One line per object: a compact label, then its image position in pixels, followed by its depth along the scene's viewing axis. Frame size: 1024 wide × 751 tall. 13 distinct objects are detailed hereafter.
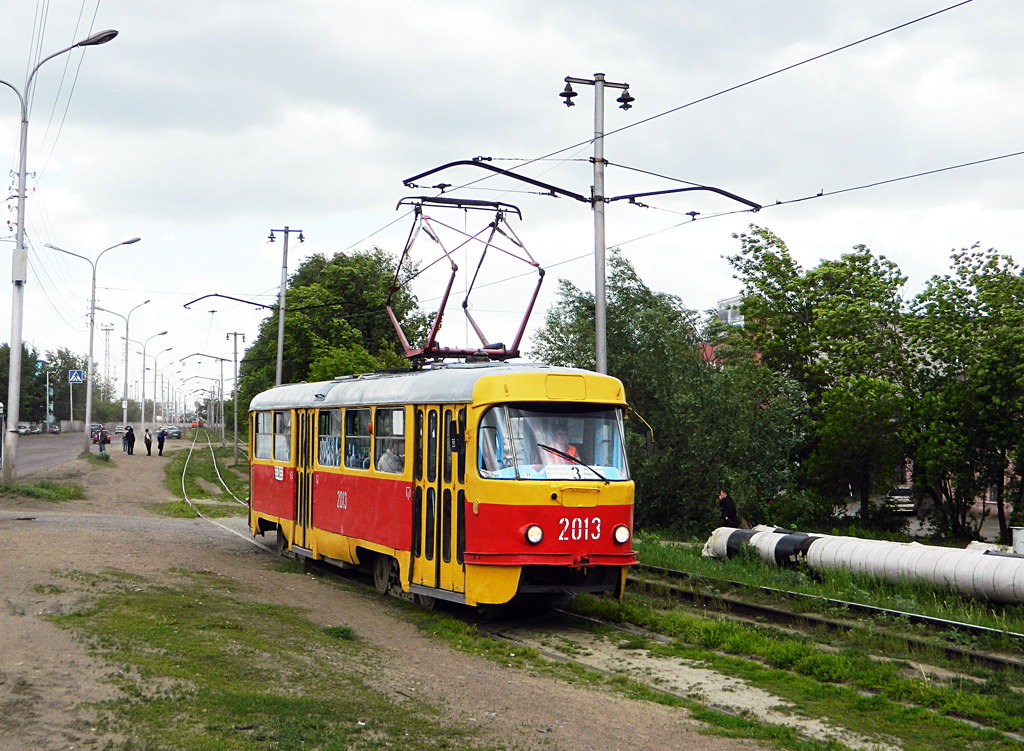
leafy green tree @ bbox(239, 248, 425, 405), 61.00
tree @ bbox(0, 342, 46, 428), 107.12
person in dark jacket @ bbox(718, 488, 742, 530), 20.08
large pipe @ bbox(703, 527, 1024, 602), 13.23
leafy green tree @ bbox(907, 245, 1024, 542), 26.94
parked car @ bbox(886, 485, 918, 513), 33.31
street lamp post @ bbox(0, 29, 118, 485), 27.62
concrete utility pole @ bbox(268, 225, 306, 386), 41.68
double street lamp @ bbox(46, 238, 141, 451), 47.07
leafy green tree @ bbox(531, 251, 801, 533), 25.83
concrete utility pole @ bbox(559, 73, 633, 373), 19.05
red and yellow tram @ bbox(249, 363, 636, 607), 11.90
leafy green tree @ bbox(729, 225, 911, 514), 30.14
